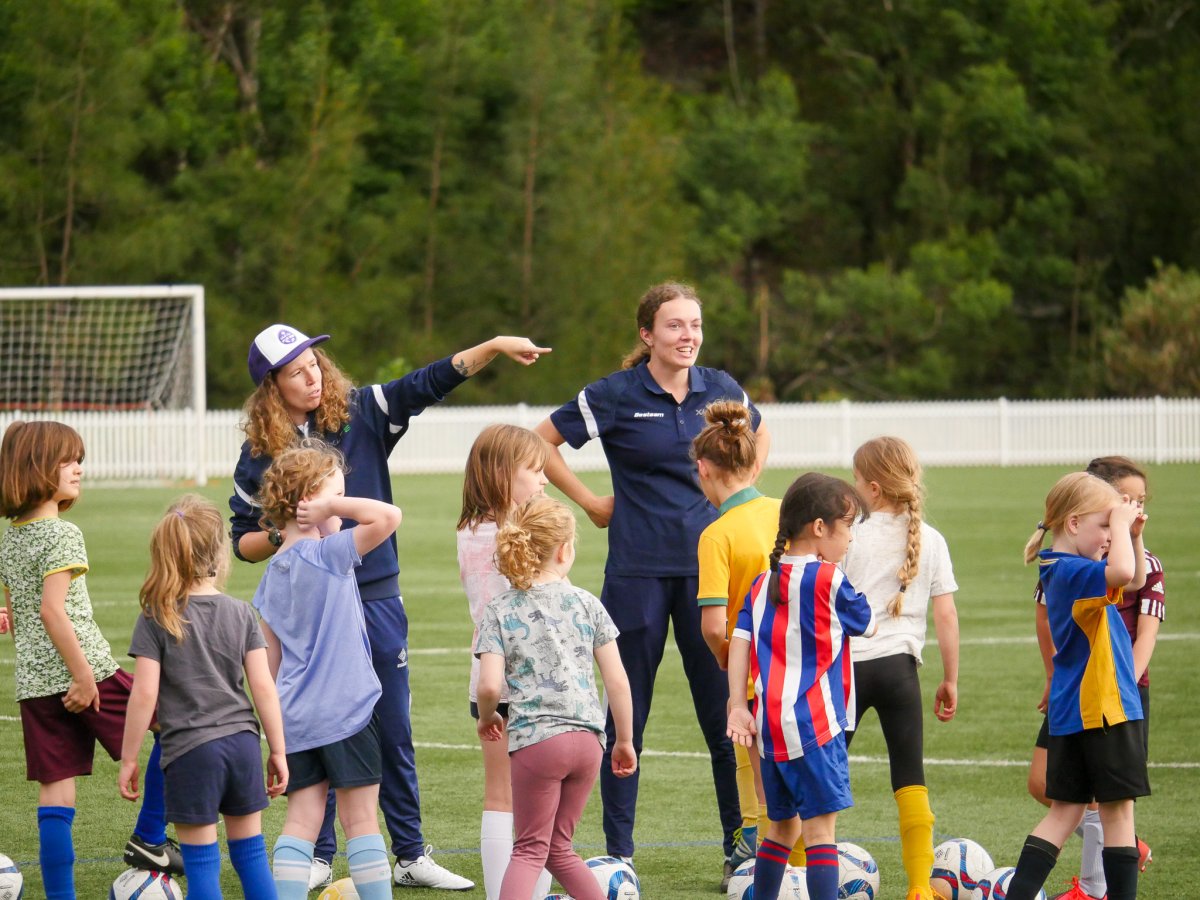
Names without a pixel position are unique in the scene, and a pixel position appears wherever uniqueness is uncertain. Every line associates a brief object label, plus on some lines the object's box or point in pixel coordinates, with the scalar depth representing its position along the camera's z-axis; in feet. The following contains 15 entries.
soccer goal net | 177.27
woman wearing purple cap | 35.29
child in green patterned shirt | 33.55
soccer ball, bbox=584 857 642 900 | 34.27
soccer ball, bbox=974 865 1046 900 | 33.78
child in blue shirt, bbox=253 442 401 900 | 30.99
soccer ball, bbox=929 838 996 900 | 34.47
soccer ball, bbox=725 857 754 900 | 34.01
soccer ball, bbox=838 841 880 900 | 34.09
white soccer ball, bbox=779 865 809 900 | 33.19
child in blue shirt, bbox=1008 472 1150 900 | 31.73
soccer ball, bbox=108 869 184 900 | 34.09
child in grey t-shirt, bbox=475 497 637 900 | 29.91
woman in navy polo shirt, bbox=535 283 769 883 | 37.60
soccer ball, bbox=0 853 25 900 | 33.78
